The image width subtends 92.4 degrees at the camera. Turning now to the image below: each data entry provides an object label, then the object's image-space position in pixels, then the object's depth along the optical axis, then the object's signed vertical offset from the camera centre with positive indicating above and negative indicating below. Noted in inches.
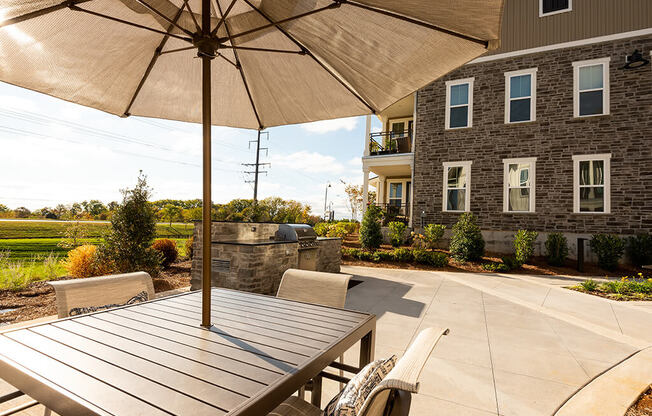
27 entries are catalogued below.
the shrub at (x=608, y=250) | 342.6 -28.6
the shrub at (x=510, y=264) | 333.4 -46.4
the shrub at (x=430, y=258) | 352.8 -45.3
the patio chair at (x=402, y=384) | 34.4 -18.6
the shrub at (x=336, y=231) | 530.0 -26.9
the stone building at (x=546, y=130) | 379.2 +123.9
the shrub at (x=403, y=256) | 366.8 -45.1
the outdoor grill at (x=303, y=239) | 238.6 -19.3
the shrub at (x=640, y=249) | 345.4 -27.6
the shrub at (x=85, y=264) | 227.8 -41.2
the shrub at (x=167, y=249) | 310.8 -39.0
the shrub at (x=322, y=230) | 553.6 -26.4
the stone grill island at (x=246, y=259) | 193.6 -30.7
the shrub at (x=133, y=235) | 230.5 -19.9
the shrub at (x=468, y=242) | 364.5 -26.6
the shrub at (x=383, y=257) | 371.9 -47.6
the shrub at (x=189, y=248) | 360.7 -43.0
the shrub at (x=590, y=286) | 241.9 -48.6
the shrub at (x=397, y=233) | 442.3 -22.2
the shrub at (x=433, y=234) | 417.4 -20.6
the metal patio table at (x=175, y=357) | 39.7 -24.1
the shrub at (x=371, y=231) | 418.9 -19.2
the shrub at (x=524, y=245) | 358.3 -27.5
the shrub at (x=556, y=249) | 357.4 -31.6
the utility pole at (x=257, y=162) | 1006.4 +164.3
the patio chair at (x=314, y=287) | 96.3 -23.3
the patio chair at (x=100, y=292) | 79.8 -23.8
